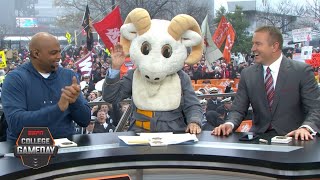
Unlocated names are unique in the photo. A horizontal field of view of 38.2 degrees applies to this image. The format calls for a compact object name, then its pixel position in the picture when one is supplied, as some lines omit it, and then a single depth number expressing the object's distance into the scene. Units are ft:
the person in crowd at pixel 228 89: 39.15
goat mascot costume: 12.38
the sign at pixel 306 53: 41.16
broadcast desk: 8.04
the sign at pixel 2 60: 45.72
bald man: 10.36
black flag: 47.78
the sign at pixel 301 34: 48.41
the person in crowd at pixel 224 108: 24.48
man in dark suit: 11.84
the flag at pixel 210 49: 47.25
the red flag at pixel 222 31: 53.36
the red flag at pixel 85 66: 37.26
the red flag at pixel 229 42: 52.39
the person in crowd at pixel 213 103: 24.95
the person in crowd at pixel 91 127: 23.56
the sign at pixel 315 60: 42.68
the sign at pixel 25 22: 291.38
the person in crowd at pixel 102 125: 22.95
